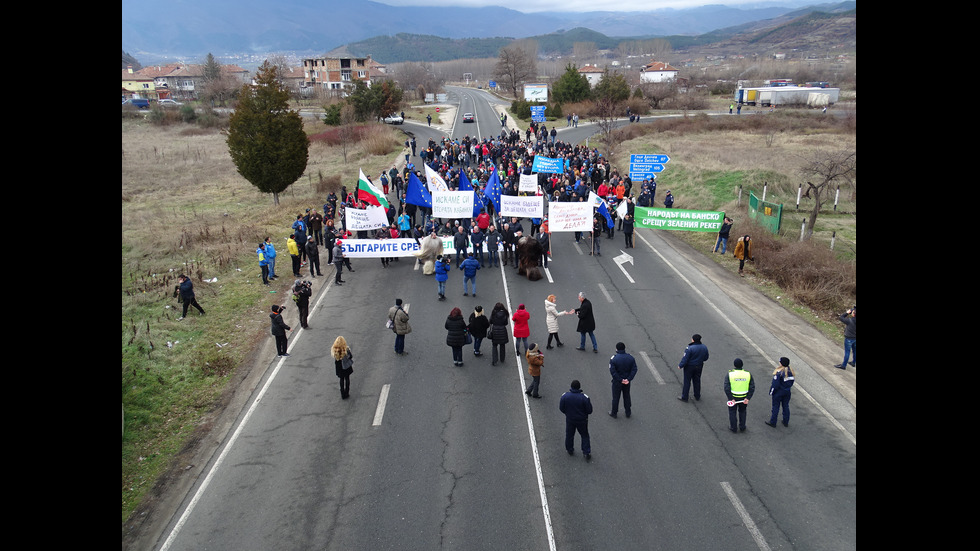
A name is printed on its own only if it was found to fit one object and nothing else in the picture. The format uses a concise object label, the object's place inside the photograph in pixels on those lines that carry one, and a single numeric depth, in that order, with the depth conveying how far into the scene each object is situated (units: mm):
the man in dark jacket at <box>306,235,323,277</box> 19625
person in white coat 14126
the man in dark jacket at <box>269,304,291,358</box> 13758
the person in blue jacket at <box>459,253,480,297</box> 17641
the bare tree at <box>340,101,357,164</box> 56503
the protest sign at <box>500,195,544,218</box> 22375
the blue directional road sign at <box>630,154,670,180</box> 28094
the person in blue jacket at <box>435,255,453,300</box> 17594
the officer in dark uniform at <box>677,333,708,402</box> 11664
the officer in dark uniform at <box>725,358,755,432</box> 10664
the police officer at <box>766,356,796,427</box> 10703
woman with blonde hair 12086
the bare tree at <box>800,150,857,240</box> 23883
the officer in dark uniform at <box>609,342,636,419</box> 11133
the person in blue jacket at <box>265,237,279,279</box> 19156
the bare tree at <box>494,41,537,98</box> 123625
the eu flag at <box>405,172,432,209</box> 21641
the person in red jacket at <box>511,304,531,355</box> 13672
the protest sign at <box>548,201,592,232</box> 21609
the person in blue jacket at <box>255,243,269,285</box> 19172
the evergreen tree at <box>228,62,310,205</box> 31078
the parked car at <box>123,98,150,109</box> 106844
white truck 83812
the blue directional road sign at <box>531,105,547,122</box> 58666
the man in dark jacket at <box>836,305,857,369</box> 13270
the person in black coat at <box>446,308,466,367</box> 13352
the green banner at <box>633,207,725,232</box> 22527
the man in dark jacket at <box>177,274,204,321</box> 16625
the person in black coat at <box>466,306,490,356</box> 13727
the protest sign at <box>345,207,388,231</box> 20353
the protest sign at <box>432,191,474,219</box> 21672
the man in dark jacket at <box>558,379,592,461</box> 9828
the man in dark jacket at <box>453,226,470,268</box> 20386
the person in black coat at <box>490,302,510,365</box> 13406
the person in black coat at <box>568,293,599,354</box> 13922
